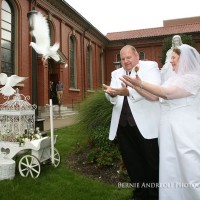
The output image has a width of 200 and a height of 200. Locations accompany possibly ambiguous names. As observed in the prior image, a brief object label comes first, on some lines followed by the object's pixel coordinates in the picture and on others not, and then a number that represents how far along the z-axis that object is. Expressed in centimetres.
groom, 274
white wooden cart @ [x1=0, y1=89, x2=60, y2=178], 406
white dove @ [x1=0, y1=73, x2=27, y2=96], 424
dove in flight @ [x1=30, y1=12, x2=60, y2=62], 383
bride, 235
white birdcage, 430
